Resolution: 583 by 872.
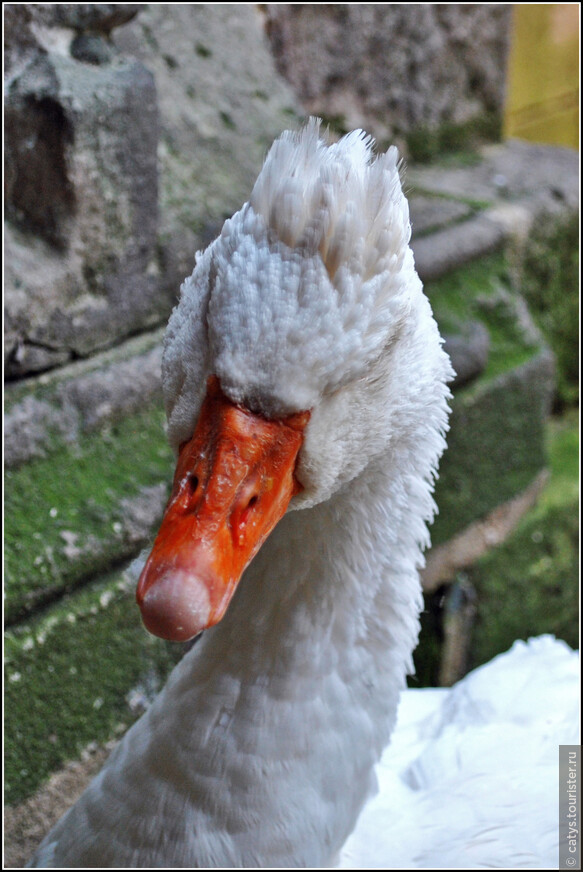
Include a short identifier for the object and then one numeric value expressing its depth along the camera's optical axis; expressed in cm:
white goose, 48
